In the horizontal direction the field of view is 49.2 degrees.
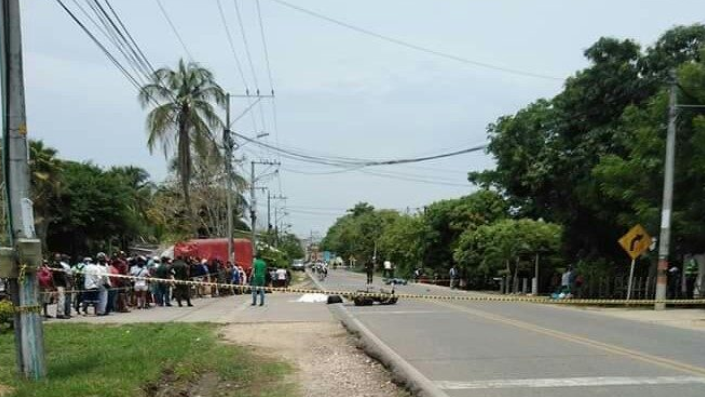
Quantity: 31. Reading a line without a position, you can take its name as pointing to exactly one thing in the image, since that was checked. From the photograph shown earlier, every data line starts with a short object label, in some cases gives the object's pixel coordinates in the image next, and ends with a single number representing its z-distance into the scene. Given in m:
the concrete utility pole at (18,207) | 8.88
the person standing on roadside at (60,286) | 18.72
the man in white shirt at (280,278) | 42.19
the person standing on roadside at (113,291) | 21.22
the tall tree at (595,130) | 30.56
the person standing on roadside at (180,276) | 25.47
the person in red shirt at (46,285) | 17.98
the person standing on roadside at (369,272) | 46.09
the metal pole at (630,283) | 27.55
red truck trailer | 39.09
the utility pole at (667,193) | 24.53
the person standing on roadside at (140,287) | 23.14
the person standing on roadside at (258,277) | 25.14
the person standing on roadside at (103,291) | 20.30
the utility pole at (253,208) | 55.00
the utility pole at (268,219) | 100.74
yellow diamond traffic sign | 26.58
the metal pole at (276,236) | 122.78
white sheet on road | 28.39
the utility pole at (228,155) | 41.44
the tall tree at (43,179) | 31.53
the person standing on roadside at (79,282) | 20.20
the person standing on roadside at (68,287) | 19.00
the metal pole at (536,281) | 40.50
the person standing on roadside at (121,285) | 22.02
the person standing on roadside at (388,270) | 52.31
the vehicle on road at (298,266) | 110.32
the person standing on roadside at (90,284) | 19.98
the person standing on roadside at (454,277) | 52.50
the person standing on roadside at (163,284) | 24.56
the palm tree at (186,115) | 41.34
